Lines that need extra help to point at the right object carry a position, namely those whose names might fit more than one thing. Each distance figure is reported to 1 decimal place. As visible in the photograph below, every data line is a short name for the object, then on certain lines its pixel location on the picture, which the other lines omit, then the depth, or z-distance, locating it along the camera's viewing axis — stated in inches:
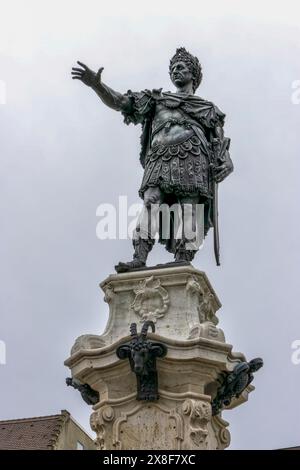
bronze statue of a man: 487.8
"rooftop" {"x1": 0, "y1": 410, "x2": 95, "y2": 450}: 1071.6
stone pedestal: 431.2
